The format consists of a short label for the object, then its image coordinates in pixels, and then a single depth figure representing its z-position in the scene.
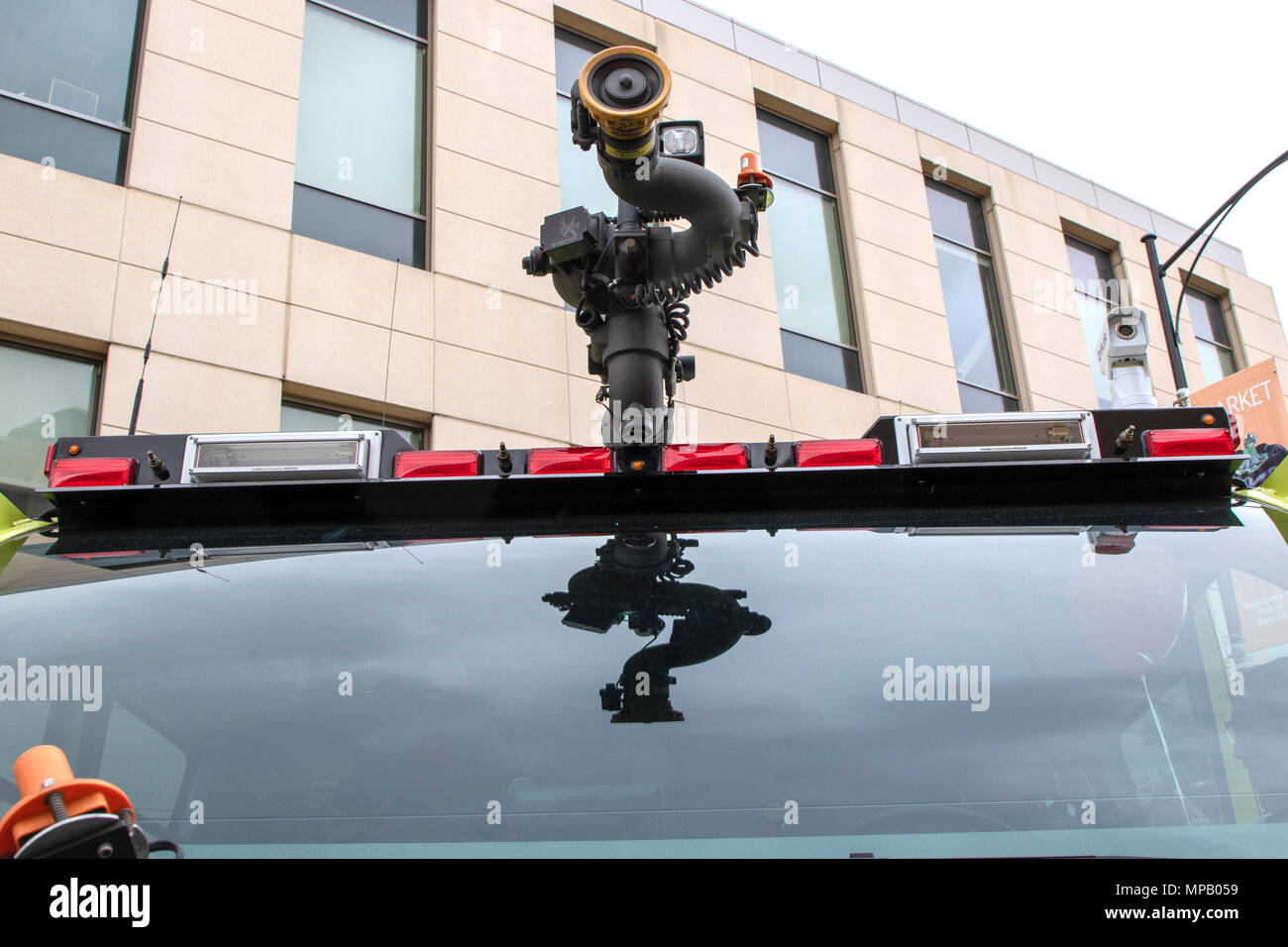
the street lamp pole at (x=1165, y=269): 10.51
